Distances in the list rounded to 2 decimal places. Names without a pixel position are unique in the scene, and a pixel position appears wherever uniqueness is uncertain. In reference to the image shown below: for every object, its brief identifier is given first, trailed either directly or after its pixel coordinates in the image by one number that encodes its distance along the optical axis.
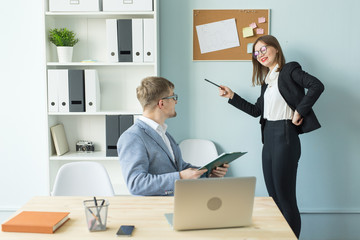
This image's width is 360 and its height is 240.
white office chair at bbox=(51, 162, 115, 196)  2.36
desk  1.48
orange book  1.51
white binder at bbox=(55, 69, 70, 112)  3.14
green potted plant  3.17
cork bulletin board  3.31
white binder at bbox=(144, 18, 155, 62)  3.10
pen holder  1.53
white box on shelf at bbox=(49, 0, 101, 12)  3.11
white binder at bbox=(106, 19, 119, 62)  3.11
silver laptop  1.44
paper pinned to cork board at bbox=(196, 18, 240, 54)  3.34
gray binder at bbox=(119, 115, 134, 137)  3.15
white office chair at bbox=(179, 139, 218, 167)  3.39
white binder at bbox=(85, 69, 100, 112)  3.15
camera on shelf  3.38
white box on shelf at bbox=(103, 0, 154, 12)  3.08
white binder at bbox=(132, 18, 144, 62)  3.10
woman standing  2.87
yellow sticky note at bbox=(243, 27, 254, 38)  3.30
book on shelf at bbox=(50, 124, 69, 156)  3.19
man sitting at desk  1.93
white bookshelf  3.29
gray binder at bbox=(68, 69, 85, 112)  3.13
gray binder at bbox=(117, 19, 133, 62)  3.10
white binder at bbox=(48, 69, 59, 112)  3.14
